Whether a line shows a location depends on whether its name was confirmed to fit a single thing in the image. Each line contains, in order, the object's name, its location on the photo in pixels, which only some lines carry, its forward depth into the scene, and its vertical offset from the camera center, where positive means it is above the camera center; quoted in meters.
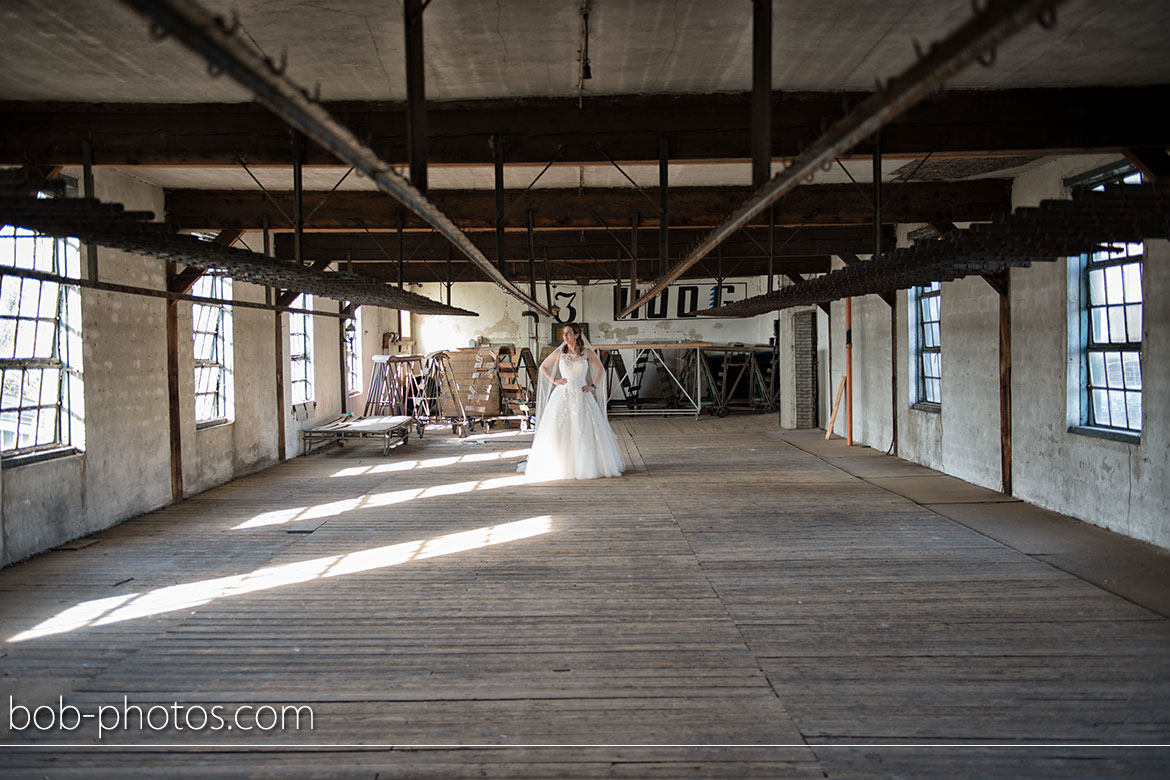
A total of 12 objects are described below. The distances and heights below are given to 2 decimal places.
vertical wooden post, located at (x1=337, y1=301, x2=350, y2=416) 14.56 +0.45
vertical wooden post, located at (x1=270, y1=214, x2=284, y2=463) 11.50 +0.01
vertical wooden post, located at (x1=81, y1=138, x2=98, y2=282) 5.08 +1.33
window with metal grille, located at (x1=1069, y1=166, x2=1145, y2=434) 6.36 +0.26
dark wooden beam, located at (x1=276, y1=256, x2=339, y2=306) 10.85 +1.22
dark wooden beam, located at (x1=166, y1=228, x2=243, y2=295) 8.40 +1.14
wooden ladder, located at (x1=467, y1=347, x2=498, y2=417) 15.88 -0.06
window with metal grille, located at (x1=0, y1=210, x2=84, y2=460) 6.04 +0.34
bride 9.70 -0.56
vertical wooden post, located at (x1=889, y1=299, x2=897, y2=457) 11.02 -0.01
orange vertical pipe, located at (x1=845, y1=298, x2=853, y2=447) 12.66 +0.09
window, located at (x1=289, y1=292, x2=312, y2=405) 12.82 +0.55
